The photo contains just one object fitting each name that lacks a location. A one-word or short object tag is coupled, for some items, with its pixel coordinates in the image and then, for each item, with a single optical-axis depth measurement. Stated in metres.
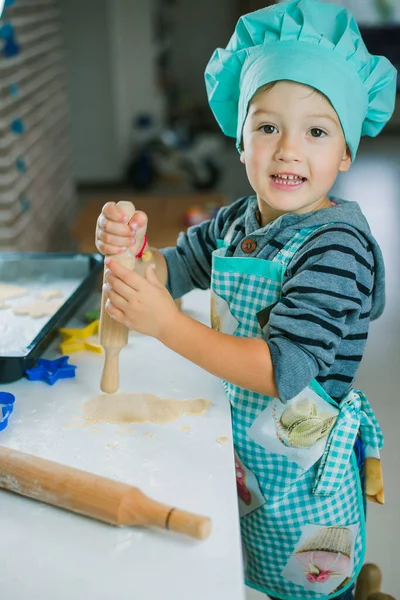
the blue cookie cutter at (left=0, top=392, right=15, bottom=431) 0.74
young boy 0.72
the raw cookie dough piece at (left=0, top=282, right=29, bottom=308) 1.09
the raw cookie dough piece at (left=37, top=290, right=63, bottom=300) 1.10
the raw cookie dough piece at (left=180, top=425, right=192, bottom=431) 0.75
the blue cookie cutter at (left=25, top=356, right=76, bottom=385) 0.85
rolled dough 0.77
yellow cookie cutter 0.95
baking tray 0.85
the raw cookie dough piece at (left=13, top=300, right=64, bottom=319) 1.03
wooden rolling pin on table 0.57
